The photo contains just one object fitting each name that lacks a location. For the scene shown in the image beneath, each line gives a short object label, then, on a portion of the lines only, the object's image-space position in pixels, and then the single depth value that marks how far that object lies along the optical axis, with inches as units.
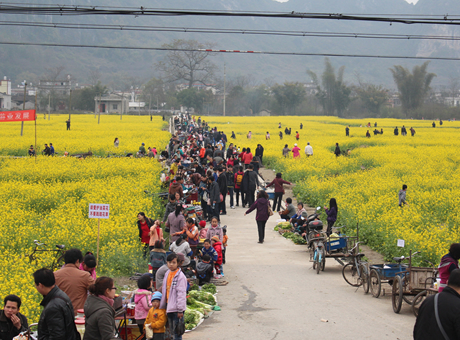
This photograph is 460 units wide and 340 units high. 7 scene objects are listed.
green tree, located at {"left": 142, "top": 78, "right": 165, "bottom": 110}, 5674.2
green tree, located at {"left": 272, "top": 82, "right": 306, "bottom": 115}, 4899.1
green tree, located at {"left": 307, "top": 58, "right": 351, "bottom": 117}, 4881.9
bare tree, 5379.9
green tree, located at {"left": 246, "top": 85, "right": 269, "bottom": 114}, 5354.3
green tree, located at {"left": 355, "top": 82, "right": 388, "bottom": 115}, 4822.8
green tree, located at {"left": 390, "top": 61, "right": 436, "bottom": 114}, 4749.0
